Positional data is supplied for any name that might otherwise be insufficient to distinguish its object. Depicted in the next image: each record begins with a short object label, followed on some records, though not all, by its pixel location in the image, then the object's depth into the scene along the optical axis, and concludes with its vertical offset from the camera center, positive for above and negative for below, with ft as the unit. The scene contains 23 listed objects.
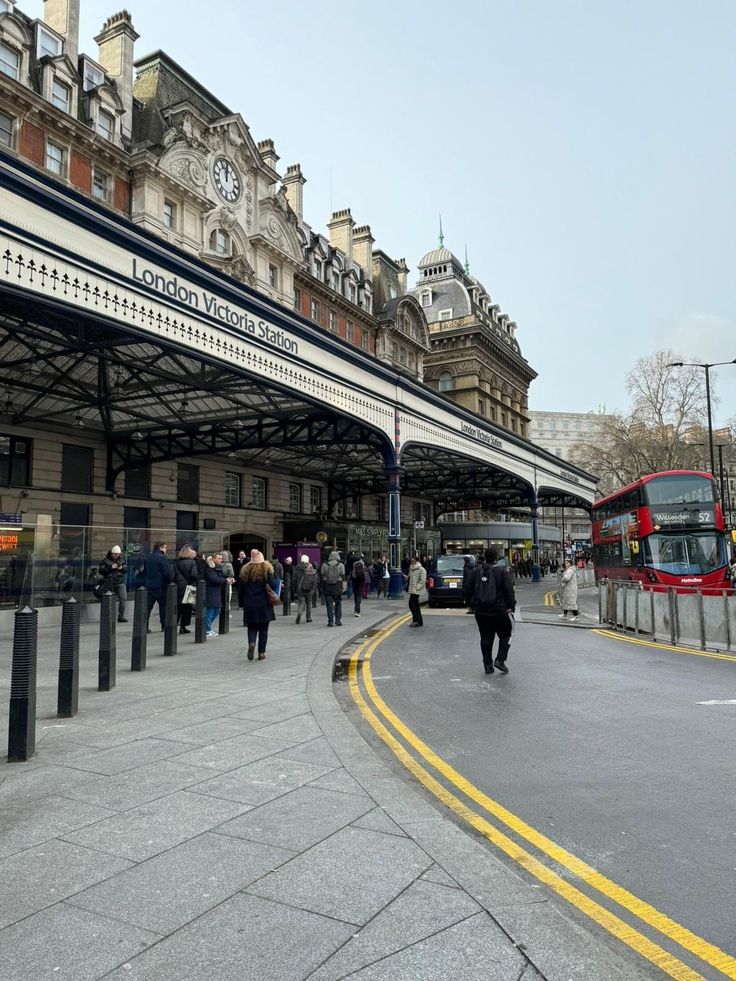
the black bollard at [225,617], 47.19 -4.27
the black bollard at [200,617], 39.65 -3.63
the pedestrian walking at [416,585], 51.88 -2.41
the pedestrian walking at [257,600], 33.83 -2.20
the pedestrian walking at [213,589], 43.70 -2.09
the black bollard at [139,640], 31.45 -3.89
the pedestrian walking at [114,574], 51.21 -1.24
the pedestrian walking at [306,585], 55.21 -2.40
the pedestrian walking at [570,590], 59.21 -3.28
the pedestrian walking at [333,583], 51.21 -2.10
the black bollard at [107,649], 26.07 -3.63
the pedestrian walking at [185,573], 44.14 -1.04
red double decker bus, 69.67 +2.04
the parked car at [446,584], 74.43 -3.31
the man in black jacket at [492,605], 30.91 -2.40
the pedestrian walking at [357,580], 61.76 -2.31
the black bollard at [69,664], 22.29 -3.54
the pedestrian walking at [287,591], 63.00 -3.37
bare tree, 169.37 +32.06
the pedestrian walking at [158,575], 44.47 -1.17
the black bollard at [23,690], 17.46 -3.44
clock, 95.96 +54.79
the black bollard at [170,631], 35.55 -3.97
